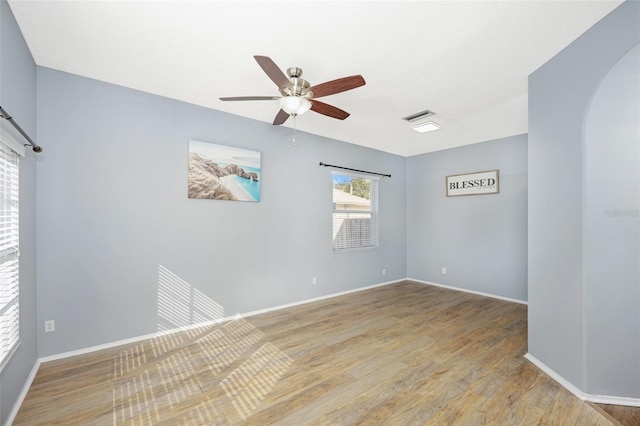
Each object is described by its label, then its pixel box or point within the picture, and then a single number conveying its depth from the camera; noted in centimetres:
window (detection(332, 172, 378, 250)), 475
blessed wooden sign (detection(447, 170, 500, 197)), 462
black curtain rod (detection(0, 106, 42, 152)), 156
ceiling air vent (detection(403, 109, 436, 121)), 343
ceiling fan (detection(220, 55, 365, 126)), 201
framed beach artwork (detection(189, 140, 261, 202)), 323
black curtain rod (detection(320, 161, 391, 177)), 447
